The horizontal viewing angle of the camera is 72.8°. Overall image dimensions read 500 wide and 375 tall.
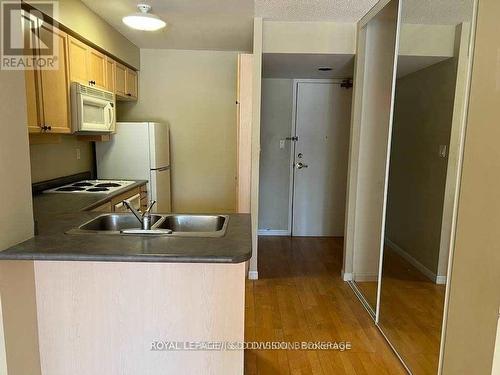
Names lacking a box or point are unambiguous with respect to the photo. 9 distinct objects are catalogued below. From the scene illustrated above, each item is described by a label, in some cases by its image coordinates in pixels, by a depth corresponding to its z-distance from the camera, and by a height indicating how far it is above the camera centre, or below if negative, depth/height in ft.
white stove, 9.67 -1.47
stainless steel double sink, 6.24 -1.50
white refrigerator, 11.97 -0.56
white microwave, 8.92 +0.83
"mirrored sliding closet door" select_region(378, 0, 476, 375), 5.47 -0.50
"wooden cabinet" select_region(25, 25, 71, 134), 7.47 +1.03
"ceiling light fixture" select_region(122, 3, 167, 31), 8.71 +3.09
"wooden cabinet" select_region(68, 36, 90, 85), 8.84 +2.09
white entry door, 14.60 -0.60
